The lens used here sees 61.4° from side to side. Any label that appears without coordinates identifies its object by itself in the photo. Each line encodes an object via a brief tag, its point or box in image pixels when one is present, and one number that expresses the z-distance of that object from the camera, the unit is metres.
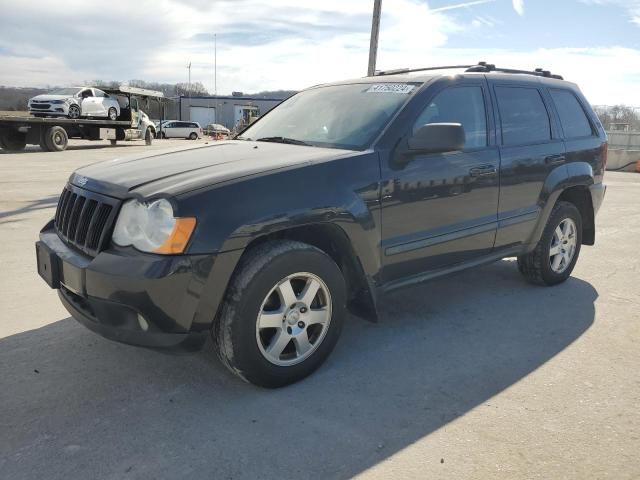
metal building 70.81
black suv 2.62
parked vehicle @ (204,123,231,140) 49.99
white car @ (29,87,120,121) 20.70
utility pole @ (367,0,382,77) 12.91
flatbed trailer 18.53
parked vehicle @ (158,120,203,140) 41.78
